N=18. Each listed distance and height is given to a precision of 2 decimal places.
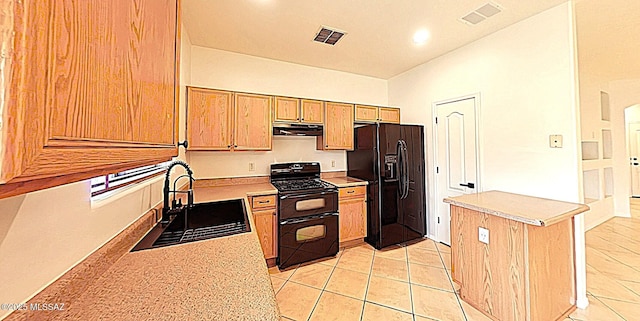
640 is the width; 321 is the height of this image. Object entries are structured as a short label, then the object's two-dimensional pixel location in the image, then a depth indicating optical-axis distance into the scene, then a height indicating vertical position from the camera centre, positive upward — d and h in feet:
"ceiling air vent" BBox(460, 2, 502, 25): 7.34 +5.01
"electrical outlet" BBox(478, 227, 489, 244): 6.31 -1.96
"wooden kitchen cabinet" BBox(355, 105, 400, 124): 12.09 +2.76
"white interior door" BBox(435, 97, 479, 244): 9.77 +0.44
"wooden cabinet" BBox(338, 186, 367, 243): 10.44 -2.22
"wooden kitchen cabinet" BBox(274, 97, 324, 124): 10.21 +2.52
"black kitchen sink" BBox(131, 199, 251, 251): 4.00 -1.26
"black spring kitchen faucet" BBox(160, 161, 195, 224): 5.18 -0.99
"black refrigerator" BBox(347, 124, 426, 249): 10.57 -0.71
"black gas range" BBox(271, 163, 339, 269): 8.94 -2.28
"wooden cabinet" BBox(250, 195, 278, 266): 8.66 -2.16
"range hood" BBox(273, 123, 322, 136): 10.34 +1.65
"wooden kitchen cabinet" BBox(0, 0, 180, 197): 0.80 +0.39
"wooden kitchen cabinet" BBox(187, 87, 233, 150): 8.74 +1.85
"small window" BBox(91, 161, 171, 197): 3.20 -0.23
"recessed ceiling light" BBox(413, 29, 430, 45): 8.87 +5.11
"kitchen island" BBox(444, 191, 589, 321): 5.54 -2.46
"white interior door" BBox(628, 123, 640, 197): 19.80 +0.81
